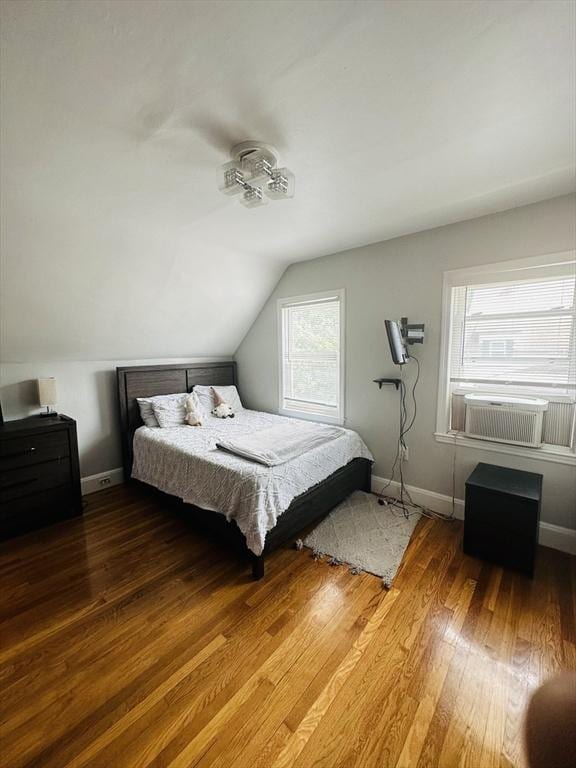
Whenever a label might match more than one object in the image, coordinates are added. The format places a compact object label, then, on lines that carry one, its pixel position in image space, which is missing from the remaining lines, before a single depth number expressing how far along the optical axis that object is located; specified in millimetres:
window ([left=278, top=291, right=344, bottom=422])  3404
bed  2051
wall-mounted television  2496
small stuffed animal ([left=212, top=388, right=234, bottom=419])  3742
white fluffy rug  2170
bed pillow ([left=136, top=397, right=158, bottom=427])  3328
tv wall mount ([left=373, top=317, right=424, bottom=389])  2717
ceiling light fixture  1562
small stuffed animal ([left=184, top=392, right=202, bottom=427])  3379
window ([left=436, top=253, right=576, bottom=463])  2236
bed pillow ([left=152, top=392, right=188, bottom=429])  3305
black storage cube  1994
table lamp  2814
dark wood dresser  2451
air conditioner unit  2289
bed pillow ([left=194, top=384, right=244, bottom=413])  3859
